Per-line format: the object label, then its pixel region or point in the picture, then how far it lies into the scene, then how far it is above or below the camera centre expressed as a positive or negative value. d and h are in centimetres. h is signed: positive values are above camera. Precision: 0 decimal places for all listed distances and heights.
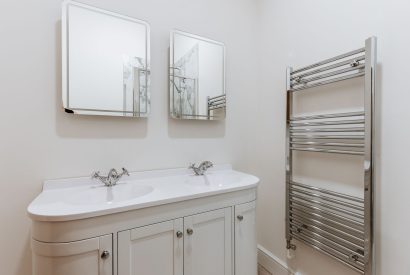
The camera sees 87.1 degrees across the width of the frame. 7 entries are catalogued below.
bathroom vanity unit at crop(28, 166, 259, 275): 84 -42
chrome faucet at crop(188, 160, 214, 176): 155 -23
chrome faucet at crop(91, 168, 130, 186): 122 -24
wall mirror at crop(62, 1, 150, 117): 119 +43
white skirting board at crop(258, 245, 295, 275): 163 -102
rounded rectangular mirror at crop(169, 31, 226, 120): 151 +43
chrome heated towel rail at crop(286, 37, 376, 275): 106 -15
